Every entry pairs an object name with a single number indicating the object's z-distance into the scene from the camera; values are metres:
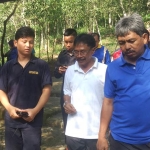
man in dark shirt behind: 4.02
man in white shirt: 2.99
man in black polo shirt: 3.16
